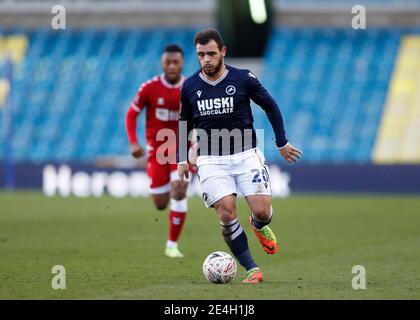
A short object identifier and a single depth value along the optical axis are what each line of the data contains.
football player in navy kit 19.97
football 19.53
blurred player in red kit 26.77
